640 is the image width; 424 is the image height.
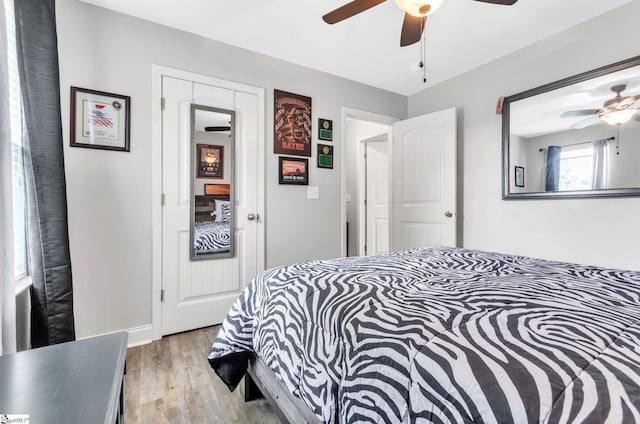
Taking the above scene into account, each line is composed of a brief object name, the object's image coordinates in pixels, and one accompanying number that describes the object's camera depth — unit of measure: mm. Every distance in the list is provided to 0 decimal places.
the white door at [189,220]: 2346
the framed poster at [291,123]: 2822
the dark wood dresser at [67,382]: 543
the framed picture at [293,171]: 2854
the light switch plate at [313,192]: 3027
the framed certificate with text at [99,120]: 2021
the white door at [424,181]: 3059
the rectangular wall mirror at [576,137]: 2062
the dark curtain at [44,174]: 1376
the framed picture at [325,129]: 3079
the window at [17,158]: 1424
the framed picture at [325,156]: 3088
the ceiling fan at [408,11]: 1545
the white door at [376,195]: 4420
